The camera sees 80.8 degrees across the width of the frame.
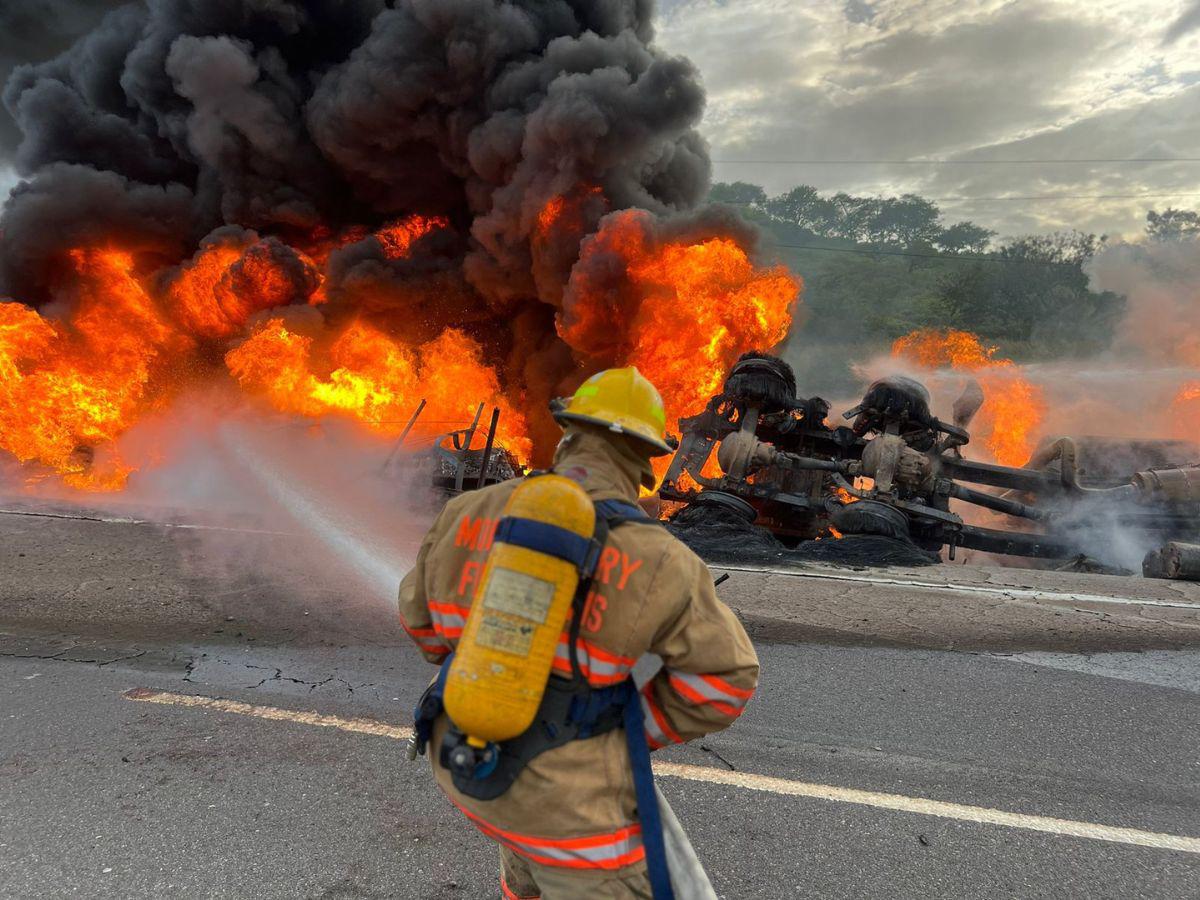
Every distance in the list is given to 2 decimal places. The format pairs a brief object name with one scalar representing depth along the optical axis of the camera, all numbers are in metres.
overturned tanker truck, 9.91
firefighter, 1.52
